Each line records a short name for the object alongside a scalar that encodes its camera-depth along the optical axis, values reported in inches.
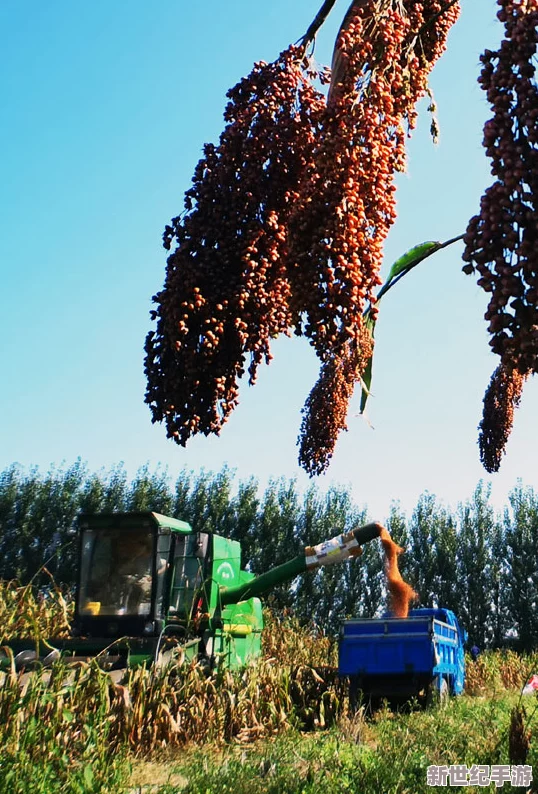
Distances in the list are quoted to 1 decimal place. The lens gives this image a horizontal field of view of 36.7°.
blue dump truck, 384.5
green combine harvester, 366.3
